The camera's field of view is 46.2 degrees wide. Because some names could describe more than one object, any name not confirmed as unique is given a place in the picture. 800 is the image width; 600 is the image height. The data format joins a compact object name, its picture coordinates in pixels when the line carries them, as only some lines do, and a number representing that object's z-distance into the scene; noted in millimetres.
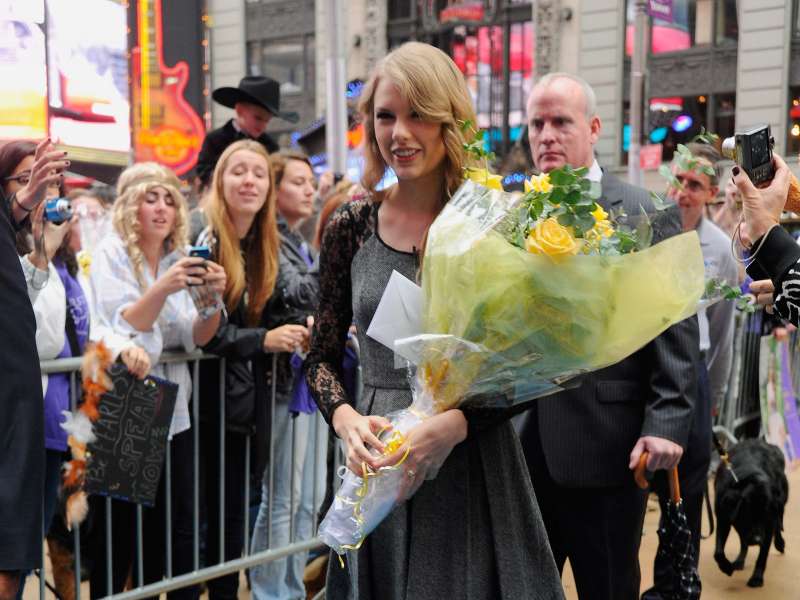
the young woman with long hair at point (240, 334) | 4395
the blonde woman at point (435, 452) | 2359
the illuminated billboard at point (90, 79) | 14133
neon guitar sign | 17828
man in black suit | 3146
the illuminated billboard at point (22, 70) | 8301
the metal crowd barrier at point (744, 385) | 7672
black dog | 5363
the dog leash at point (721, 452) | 4656
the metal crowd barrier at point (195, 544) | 3846
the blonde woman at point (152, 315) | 4062
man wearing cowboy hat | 5836
